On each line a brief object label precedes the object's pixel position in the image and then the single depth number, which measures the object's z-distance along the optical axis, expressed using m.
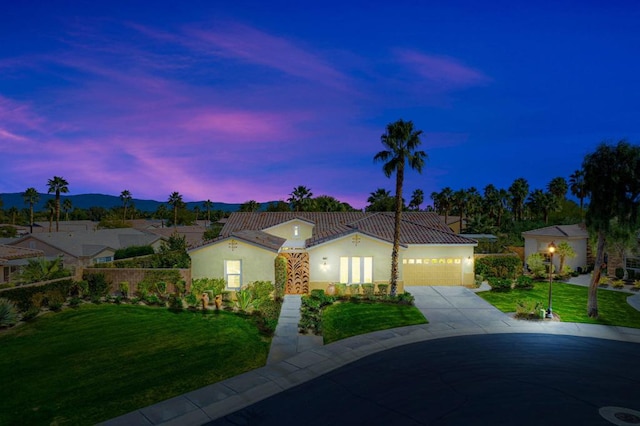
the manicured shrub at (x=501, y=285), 25.31
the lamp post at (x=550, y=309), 18.63
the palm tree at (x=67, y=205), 89.28
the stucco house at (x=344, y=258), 22.66
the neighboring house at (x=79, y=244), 39.78
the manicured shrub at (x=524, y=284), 26.12
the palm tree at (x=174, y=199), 84.43
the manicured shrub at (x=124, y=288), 21.62
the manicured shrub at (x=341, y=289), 22.77
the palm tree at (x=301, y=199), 53.69
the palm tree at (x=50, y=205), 76.19
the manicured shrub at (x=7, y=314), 15.97
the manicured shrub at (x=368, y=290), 22.47
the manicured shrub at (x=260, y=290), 20.44
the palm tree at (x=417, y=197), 79.88
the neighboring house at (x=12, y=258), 31.02
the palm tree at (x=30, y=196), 80.94
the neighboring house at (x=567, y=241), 32.25
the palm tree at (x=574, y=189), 59.43
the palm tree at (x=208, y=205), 109.00
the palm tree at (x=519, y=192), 64.31
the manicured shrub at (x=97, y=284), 21.70
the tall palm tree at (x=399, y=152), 22.20
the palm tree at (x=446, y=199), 70.75
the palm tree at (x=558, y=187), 69.81
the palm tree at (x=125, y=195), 103.00
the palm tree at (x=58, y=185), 64.69
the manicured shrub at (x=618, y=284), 27.06
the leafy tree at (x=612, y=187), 17.28
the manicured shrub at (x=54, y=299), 18.84
